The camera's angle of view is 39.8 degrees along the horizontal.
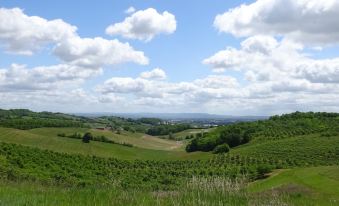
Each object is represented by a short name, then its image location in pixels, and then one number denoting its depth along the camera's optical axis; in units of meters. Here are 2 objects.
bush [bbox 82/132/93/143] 145.99
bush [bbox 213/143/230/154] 133.12
